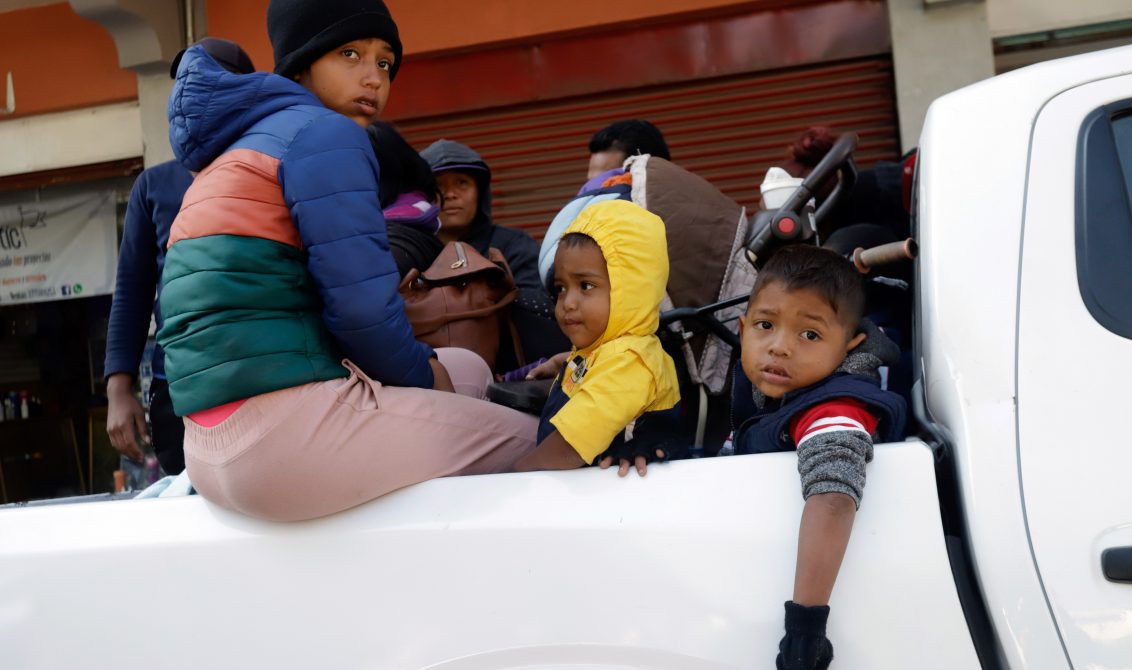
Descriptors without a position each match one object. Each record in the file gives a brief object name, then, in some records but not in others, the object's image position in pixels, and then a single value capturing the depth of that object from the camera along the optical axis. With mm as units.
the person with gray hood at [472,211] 3605
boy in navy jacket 1587
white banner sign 7727
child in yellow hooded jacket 2125
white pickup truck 1610
